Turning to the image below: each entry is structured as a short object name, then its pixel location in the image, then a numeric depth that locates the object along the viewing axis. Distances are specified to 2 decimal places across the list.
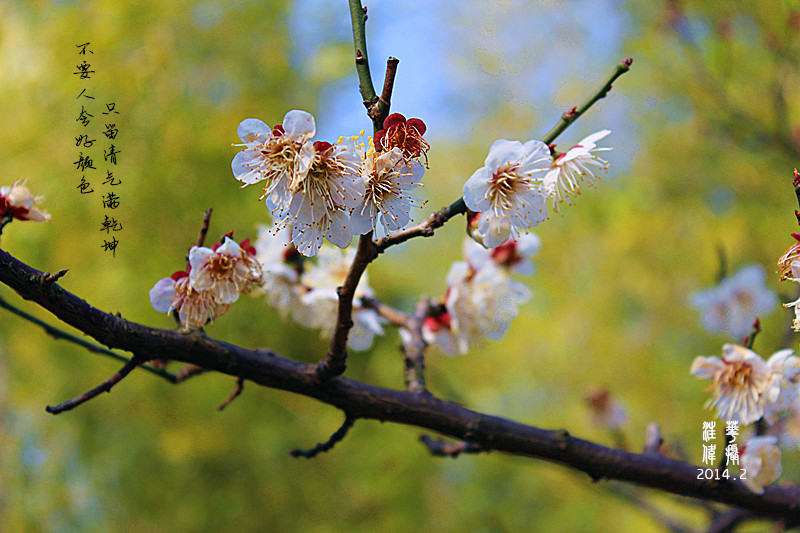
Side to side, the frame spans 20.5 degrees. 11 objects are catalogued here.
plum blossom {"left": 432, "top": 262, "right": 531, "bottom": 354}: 0.70
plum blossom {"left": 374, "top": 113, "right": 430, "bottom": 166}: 0.58
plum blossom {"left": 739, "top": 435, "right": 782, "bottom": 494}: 0.67
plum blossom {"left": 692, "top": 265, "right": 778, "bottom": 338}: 1.01
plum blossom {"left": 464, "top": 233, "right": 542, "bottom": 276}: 0.72
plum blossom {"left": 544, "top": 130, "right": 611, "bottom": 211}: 0.61
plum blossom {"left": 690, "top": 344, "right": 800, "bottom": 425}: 0.66
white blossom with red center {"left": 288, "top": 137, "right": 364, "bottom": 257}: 0.59
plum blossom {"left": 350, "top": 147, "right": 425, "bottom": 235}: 0.59
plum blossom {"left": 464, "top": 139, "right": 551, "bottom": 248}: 0.61
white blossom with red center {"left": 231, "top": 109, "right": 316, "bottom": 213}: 0.59
